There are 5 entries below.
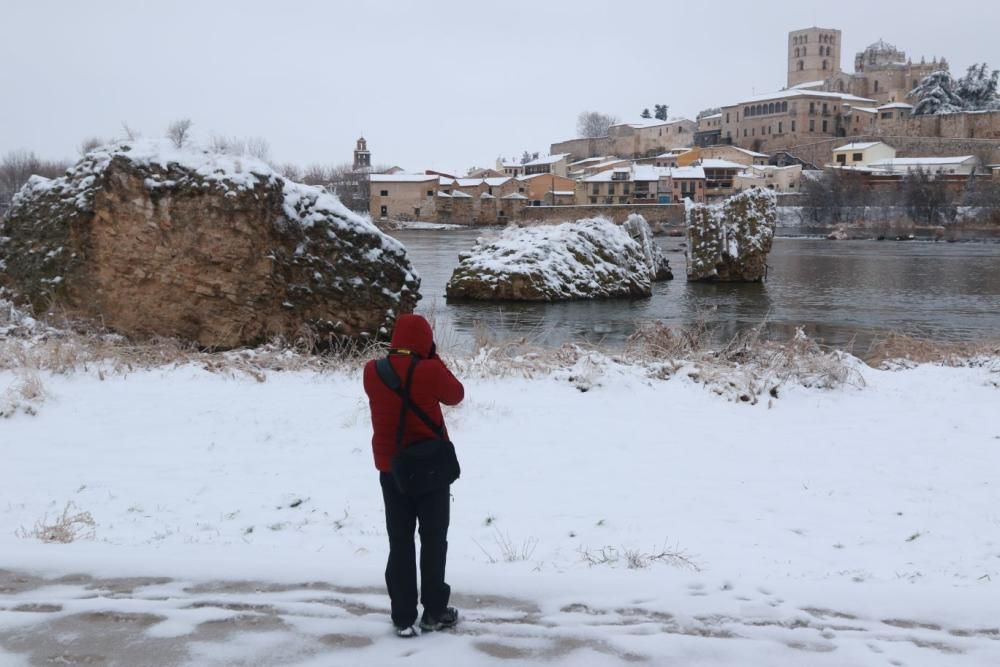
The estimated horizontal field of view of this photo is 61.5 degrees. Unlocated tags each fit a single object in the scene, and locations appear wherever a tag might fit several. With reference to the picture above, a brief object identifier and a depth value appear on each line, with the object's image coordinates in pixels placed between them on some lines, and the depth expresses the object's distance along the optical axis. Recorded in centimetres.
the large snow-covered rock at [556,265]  2559
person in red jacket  390
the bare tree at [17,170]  6781
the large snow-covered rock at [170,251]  1266
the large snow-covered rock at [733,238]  3130
